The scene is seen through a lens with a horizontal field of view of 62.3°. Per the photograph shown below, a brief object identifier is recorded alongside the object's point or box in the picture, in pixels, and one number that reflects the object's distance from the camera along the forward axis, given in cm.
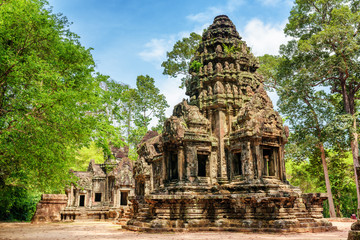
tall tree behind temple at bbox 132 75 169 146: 3077
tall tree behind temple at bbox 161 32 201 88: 2680
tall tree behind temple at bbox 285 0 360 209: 1888
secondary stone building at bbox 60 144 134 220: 2334
